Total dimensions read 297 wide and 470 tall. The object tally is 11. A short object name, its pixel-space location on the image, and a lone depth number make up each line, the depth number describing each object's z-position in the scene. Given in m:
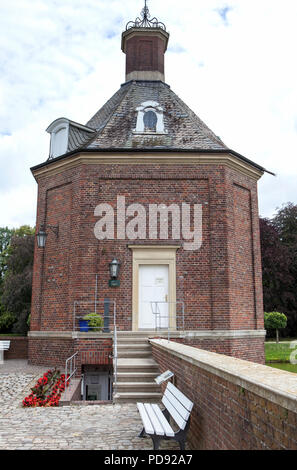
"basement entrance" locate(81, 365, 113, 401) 12.02
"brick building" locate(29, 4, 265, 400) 13.47
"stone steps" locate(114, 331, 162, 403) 8.48
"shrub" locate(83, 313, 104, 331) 12.03
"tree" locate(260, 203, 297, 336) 34.38
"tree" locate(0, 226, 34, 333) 31.14
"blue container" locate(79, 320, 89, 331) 12.34
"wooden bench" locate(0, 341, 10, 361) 17.92
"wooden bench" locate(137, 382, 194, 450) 4.47
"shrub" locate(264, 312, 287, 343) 25.77
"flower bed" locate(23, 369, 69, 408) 8.40
